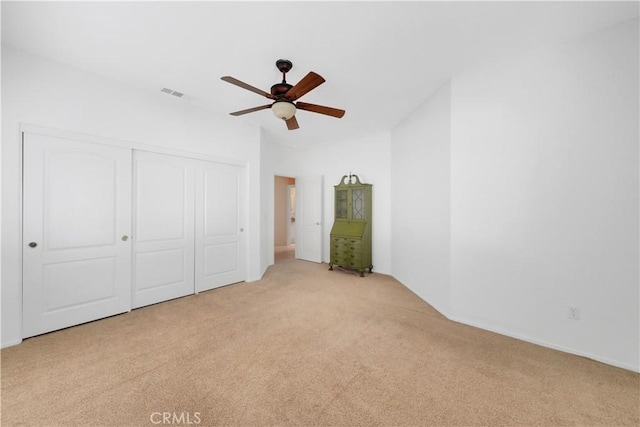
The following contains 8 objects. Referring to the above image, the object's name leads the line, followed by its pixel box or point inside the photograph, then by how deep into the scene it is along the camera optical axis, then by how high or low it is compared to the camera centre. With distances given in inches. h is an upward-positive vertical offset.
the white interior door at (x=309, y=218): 219.5 -5.5
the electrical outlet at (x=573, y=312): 82.7 -35.1
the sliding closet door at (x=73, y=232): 90.8 -8.7
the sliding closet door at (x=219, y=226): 140.6 -8.5
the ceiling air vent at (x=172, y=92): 115.3 +59.9
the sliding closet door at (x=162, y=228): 118.0 -8.4
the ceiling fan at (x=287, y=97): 84.2 +43.7
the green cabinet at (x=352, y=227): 178.1 -12.0
